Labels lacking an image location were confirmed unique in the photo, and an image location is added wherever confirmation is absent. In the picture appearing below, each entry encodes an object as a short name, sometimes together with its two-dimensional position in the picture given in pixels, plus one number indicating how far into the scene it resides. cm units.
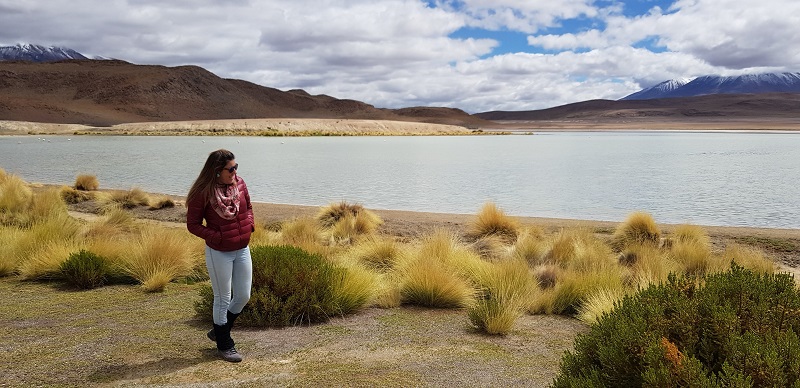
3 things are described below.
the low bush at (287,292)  509
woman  395
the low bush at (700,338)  221
